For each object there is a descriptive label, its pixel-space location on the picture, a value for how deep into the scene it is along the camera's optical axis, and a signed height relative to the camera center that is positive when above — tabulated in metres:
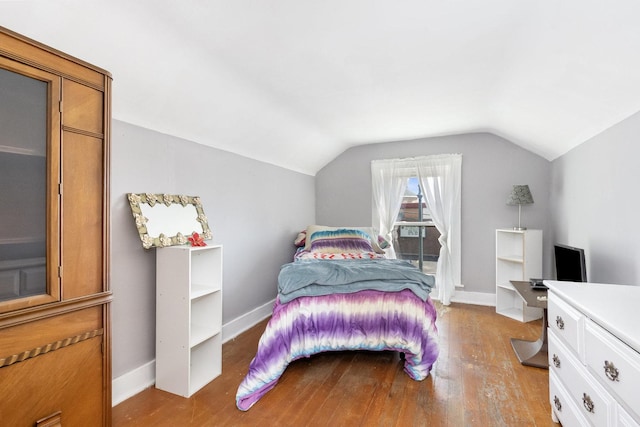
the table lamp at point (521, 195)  3.66 +0.23
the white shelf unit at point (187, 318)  2.06 -0.78
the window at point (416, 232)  4.46 -0.28
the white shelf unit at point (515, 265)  3.55 -0.63
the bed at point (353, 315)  2.24 -0.78
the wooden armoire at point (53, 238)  1.08 -0.11
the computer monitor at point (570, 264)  2.43 -0.44
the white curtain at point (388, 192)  4.51 +0.32
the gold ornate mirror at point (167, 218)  2.08 -0.05
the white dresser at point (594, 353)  1.04 -0.58
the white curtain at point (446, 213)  4.17 +0.01
